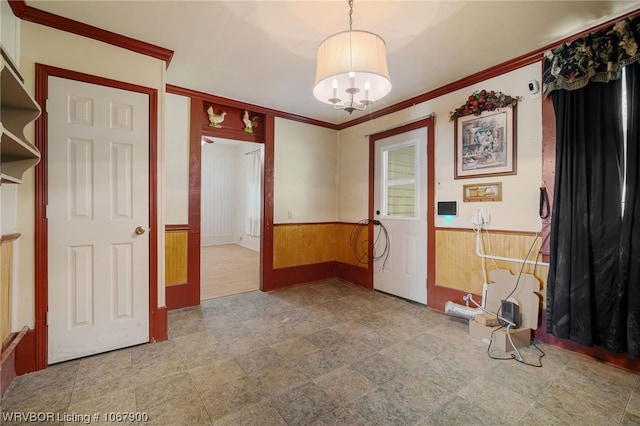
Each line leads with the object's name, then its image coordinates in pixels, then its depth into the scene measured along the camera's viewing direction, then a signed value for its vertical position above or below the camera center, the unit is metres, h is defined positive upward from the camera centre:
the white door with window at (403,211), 3.41 +0.01
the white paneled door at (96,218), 2.07 -0.06
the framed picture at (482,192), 2.72 +0.20
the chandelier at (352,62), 1.56 +0.87
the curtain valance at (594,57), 1.90 +1.15
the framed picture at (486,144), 2.65 +0.68
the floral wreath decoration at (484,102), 2.65 +1.08
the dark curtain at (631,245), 1.90 -0.22
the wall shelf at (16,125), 1.44 +0.49
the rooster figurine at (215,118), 3.57 +1.20
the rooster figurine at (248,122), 3.86 +1.24
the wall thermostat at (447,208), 3.05 +0.04
